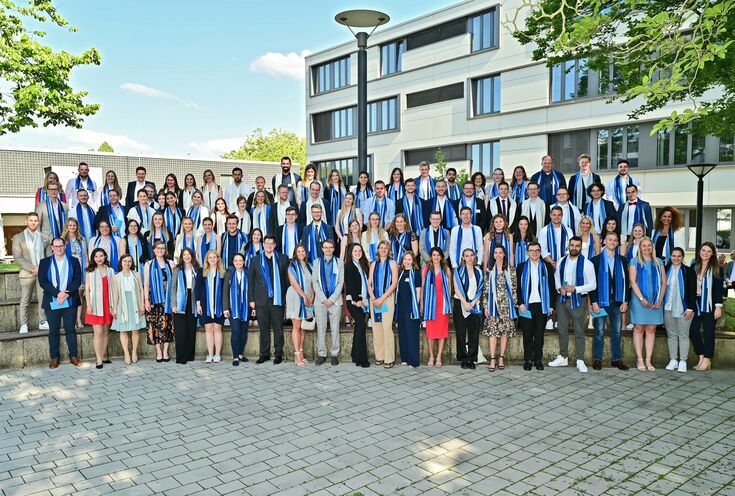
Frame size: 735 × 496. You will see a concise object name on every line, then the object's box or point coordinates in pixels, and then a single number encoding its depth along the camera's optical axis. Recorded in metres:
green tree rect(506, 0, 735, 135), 4.47
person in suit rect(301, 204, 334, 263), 9.67
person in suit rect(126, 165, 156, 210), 10.90
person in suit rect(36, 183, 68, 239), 9.95
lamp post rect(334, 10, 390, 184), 9.16
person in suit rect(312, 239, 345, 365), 9.27
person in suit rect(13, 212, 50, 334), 9.58
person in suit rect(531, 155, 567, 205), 10.45
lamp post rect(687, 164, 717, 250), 12.85
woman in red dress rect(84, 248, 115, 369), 9.15
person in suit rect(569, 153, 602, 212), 10.25
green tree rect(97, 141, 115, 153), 119.06
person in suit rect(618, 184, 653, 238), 9.50
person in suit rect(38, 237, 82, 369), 9.00
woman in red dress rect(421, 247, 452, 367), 8.97
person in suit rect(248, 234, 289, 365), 9.34
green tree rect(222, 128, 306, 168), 79.06
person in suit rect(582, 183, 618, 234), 9.59
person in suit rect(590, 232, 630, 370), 8.77
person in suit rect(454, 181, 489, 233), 10.27
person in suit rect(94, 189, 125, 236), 10.14
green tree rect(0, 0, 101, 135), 14.59
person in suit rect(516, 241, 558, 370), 8.72
